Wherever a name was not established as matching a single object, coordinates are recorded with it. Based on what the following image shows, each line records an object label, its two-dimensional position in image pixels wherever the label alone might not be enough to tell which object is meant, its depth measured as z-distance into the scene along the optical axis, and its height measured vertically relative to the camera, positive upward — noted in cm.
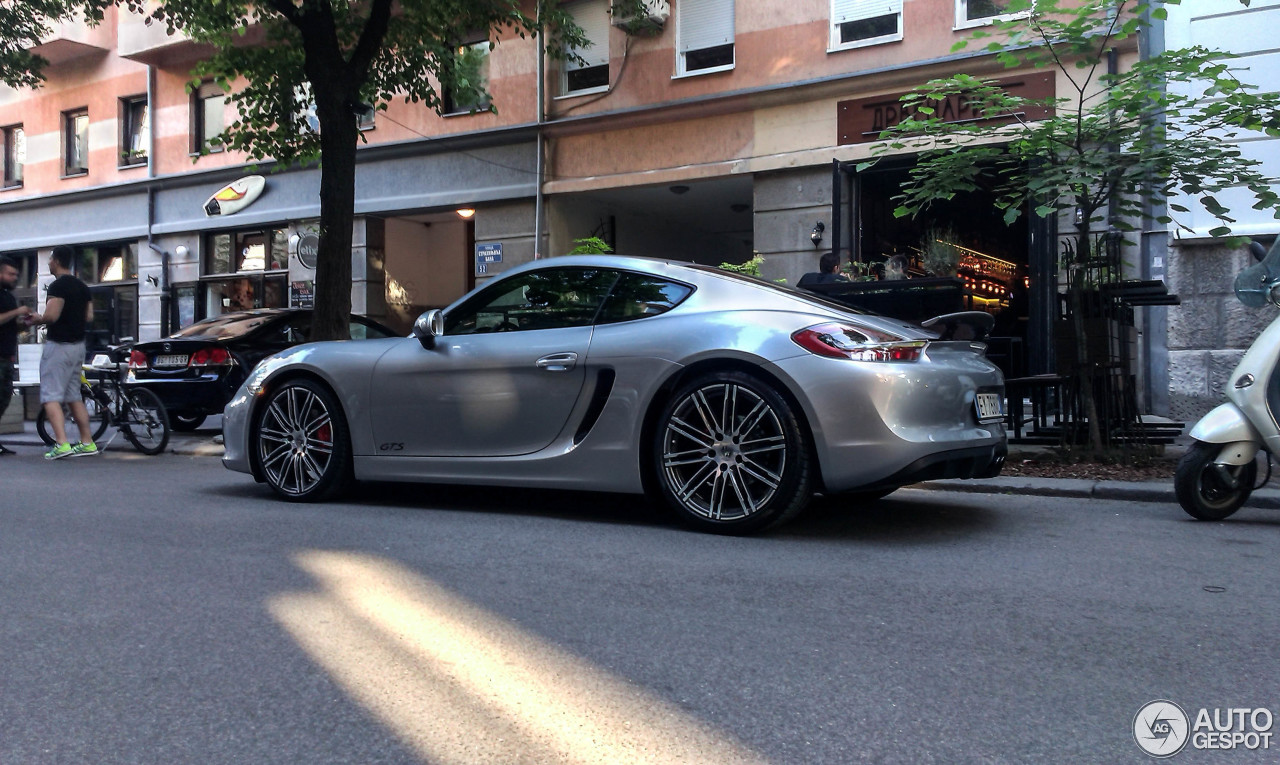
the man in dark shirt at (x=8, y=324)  1032 +56
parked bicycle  1041 -29
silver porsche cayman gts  485 -8
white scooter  545 -29
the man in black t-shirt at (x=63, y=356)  985 +23
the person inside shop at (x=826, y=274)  986 +102
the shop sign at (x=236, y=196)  2038 +356
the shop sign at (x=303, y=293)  1847 +154
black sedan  1110 +23
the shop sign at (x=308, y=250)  1562 +192
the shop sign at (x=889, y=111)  1265 +346
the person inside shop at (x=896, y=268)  1129 +122
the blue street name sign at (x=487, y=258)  1752 +203
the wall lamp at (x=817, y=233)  1458 +204
